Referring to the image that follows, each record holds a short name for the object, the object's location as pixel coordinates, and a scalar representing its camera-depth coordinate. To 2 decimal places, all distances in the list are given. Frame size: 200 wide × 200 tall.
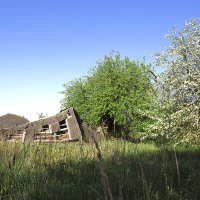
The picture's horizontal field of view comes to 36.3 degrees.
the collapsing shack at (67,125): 33.78
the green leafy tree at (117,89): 37.34
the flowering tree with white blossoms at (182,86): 16.58
